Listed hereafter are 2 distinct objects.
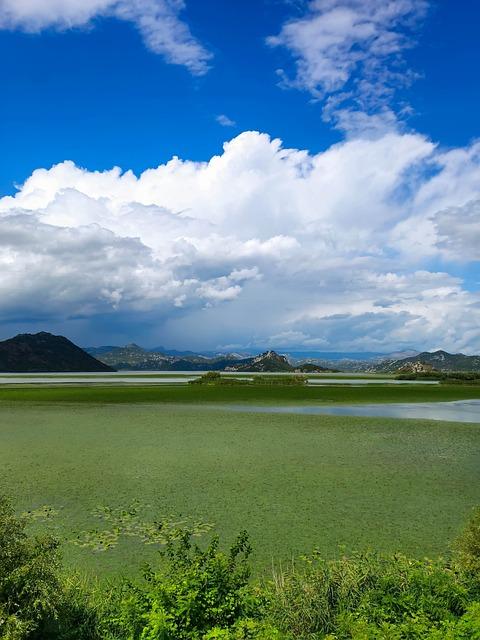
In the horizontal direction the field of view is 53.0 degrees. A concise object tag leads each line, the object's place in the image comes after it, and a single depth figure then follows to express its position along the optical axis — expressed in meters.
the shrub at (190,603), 7.47
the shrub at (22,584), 6.79
